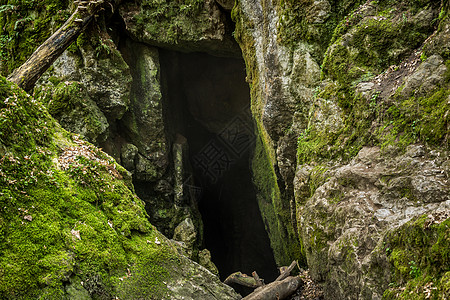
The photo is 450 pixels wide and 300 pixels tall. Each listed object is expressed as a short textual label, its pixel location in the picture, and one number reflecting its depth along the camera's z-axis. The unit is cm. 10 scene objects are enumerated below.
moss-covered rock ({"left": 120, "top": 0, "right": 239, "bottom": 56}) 1149
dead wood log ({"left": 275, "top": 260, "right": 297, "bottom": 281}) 808
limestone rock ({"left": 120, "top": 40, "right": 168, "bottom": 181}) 1246
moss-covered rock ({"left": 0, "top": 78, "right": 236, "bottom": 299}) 394
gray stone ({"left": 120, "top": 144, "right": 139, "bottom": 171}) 1173
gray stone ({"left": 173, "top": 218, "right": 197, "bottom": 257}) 1220
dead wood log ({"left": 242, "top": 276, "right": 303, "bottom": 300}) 649
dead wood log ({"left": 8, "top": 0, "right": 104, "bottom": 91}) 750
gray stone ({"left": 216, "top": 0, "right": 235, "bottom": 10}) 1094
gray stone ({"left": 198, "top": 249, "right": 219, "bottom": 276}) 1208
